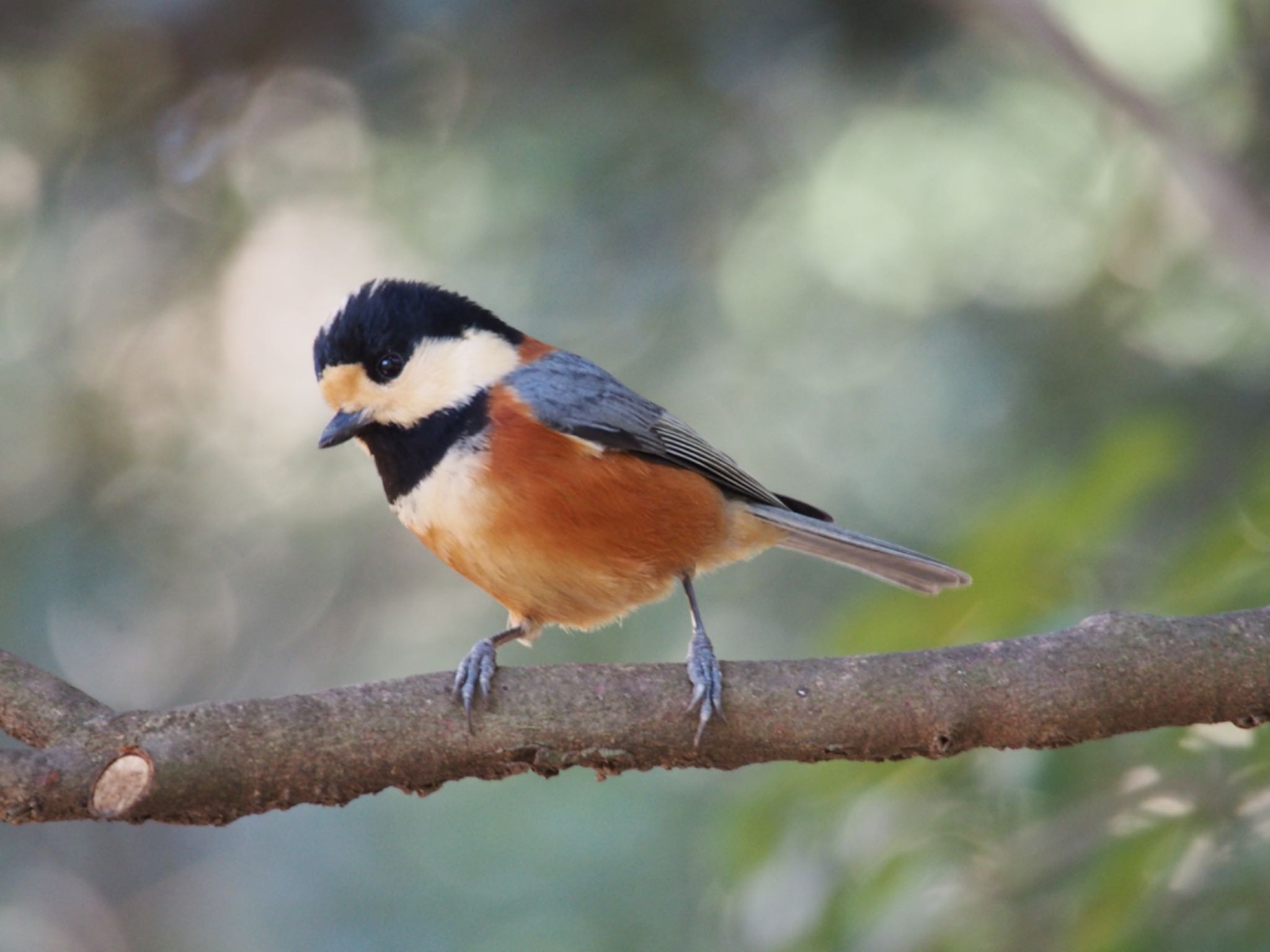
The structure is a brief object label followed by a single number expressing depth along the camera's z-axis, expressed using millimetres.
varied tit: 6160
